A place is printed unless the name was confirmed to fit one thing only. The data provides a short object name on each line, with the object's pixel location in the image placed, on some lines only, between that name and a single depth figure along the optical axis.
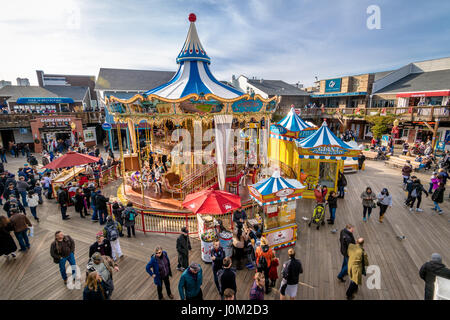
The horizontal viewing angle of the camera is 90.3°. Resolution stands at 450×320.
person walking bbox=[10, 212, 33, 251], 6.23
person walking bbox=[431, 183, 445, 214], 8.80
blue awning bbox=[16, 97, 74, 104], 24.62
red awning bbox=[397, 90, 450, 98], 20.76
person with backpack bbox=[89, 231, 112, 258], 5.04
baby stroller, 7.99
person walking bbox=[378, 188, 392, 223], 7.98
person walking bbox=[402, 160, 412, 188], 11.37
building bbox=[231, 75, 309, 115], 33.47
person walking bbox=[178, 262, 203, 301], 3.95
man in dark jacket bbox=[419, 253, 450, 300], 3.99
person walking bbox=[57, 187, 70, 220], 8.38
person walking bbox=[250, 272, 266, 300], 3.89
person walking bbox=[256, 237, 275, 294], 4.86
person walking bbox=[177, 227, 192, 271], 5.46
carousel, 8.86
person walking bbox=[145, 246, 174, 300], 4.54
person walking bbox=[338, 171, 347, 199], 10.68
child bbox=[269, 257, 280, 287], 4.89
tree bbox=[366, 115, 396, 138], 21.27
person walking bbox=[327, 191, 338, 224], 8.09
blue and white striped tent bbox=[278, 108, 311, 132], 13.21
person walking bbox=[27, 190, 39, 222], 8.26
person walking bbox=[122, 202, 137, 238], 7.21
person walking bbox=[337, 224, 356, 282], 5.21
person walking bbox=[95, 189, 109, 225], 8.03
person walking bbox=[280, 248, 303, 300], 4.38
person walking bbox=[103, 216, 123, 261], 5.89
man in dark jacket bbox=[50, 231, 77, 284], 5.03
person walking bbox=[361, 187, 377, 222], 8.29
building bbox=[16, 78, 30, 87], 43.67
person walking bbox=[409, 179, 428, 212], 8.83
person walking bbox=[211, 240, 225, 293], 4.87
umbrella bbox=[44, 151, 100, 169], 9.80
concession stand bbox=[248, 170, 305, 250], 6.61
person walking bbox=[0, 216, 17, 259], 5.94
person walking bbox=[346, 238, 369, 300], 4.55
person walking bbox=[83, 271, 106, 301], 3.71
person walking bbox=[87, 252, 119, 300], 4.12
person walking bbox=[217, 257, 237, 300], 4.08
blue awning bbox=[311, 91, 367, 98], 28.81
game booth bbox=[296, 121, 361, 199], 10.41
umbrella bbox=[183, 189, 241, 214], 6.22
